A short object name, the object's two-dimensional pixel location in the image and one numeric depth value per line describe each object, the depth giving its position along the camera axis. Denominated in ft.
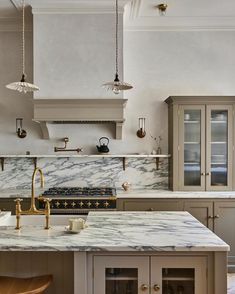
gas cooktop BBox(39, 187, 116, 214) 12.37
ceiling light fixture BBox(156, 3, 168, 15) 12.91
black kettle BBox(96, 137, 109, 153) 14.40
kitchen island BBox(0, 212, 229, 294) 6.01
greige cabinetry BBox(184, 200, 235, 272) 12.82
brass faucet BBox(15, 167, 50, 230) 7.29
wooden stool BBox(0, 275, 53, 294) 6.02
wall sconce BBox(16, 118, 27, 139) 14.69
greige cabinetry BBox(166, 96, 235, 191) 13.50
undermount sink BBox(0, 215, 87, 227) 8.41
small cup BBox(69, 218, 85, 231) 6.95
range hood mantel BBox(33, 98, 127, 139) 13.06
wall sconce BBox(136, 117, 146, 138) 14.80
